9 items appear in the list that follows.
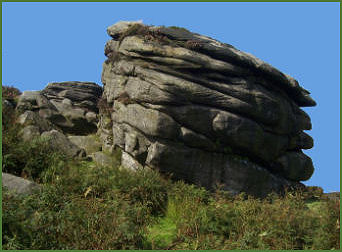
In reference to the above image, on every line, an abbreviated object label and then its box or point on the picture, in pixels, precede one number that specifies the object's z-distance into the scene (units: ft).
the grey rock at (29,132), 55.52
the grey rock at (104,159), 63.16
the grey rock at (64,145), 56.86
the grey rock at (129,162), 61.35
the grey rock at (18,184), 36.98
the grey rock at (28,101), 72.96
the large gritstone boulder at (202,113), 58.23
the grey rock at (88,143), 73.72
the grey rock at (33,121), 63.87
